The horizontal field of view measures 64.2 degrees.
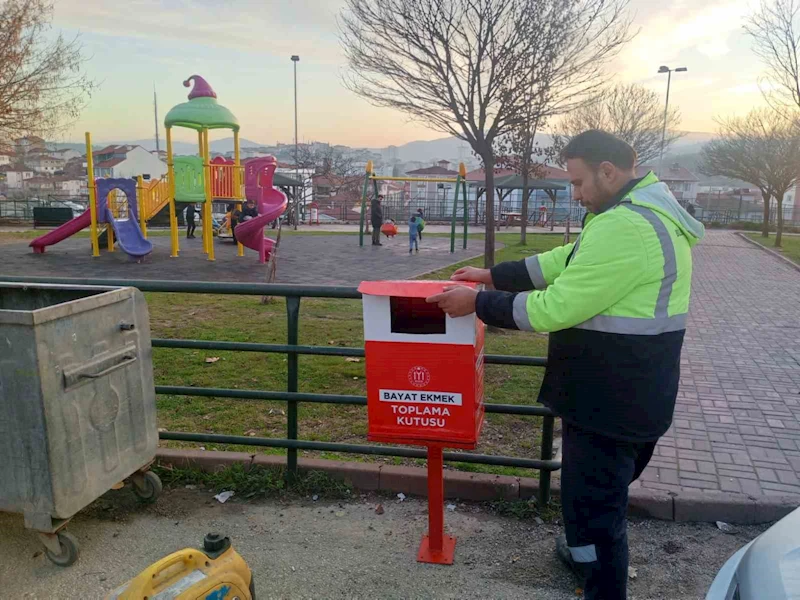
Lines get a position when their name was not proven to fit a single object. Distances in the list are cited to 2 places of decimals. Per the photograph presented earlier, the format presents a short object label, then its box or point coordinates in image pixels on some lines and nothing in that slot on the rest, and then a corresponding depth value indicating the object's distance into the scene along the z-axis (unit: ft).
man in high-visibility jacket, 7.13
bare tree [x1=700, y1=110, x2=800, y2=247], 90.79
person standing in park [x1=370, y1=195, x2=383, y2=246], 71.05
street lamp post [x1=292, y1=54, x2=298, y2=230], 148.62
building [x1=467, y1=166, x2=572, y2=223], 121.64
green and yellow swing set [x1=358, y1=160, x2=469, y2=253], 66.33
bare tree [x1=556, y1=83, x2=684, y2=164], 91.76
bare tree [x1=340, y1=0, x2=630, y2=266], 27.17
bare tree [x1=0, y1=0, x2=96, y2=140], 55.11
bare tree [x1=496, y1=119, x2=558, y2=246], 33.09
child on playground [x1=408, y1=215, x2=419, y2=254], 63.67
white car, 5.91
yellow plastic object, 6.41
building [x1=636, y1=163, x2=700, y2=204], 293.18
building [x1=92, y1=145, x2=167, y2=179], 271.69
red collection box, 8.20
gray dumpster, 8.15
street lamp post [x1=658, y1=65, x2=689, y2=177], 129.72
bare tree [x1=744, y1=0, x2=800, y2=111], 54.44
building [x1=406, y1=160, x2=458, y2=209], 157.07
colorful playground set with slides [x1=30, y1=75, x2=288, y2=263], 53.93
